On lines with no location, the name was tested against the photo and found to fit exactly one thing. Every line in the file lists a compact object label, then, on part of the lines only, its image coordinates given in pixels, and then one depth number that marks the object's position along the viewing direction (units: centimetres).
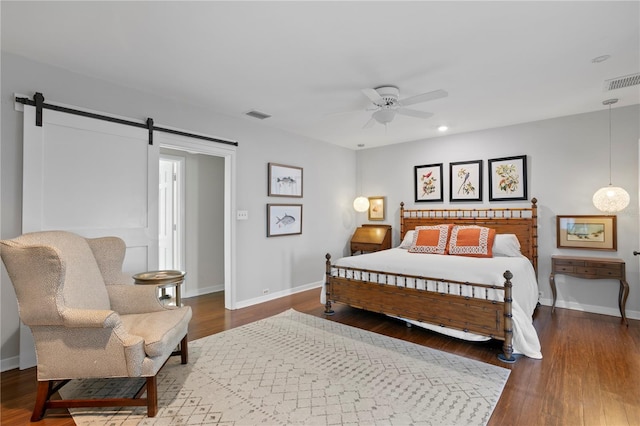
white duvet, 286
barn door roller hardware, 276
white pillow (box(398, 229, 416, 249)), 511
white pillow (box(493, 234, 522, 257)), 422
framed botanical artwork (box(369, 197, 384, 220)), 616
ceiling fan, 303
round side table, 292
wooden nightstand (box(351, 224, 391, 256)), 582
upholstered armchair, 190
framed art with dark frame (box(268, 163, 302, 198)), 483
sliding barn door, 274
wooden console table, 376
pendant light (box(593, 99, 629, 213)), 380
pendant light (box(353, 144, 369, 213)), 617
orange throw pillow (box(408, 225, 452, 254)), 456
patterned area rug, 202
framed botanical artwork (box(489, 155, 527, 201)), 468
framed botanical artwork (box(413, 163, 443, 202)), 549
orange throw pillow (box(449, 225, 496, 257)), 420
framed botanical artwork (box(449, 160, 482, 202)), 510
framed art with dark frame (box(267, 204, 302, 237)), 482
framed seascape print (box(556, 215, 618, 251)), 405
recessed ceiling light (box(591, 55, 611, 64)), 271
